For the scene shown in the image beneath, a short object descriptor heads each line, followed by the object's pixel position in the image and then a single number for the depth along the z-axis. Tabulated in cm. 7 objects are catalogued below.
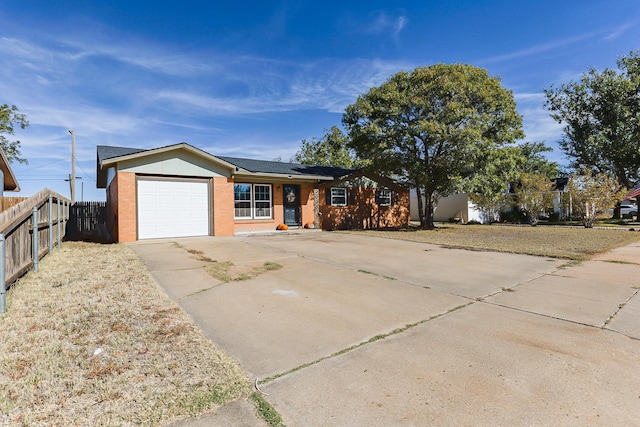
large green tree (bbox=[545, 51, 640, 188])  2289
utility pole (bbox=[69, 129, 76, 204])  2128
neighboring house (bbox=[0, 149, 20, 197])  1170
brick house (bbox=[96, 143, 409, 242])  1194
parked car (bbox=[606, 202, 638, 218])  2979
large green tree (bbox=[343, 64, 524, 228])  1460
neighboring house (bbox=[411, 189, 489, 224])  2517
